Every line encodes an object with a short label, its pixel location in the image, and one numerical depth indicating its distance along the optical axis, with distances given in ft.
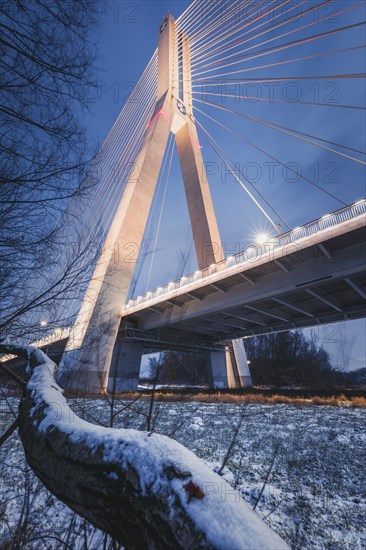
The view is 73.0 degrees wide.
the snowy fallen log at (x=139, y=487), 2.44
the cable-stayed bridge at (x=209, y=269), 37.73
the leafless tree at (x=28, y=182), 7.66
